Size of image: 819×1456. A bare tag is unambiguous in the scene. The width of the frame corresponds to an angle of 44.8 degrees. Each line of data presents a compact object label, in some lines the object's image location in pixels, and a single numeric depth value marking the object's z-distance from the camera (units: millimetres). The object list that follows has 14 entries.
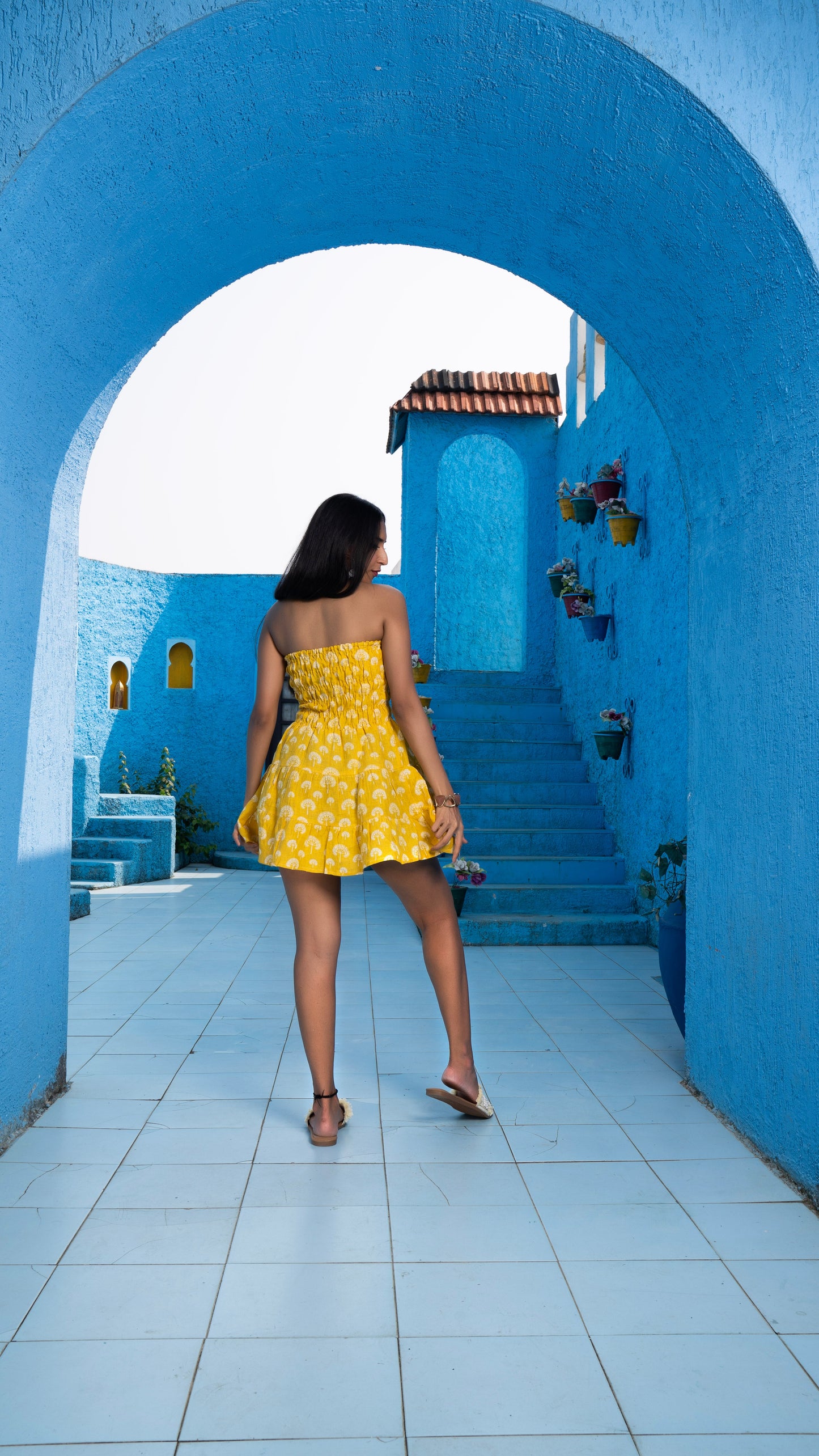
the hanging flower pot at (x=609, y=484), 5766
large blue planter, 3410
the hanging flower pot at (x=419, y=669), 7652
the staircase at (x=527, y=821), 5320
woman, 2490
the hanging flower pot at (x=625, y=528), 5426
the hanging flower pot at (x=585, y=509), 6227
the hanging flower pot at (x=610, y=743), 5789
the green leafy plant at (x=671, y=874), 3742
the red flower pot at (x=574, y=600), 6414
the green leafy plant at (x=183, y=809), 9555
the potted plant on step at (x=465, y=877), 5324
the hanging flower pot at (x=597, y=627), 6281
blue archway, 2205
